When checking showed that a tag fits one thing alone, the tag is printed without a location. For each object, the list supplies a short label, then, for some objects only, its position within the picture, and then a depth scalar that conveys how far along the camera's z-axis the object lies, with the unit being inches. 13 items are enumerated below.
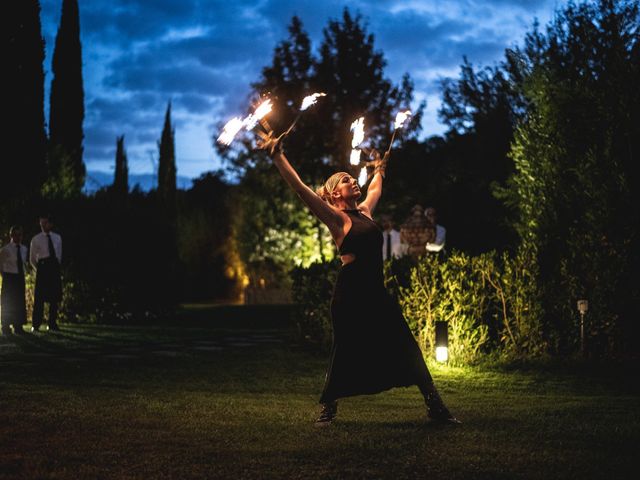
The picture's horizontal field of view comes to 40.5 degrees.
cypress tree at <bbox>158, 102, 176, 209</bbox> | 1800.0
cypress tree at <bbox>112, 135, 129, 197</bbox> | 1697.8
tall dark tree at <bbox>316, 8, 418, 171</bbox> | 1208.8
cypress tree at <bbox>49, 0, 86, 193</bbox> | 1224.8
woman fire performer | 259.9
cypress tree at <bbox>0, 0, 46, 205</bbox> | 820.0
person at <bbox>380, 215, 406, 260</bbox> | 681.5
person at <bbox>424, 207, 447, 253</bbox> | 575.7
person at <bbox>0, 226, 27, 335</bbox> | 596.7
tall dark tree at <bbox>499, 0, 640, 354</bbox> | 435.8
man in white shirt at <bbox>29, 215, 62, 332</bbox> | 624.1
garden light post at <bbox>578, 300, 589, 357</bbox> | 420.5
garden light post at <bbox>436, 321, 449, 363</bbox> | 418.0
